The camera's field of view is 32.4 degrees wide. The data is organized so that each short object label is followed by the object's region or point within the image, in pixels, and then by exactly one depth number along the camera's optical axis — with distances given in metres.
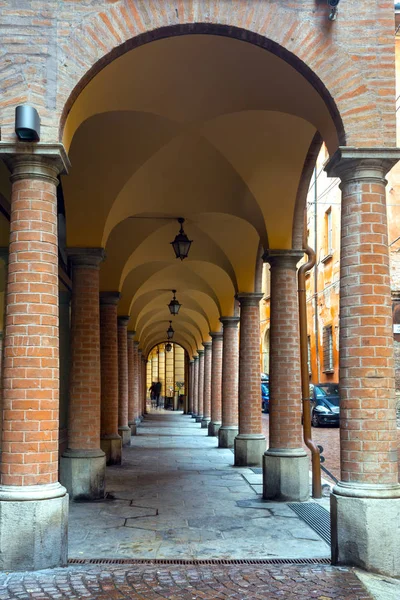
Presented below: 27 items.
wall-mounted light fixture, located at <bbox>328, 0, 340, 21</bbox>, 6.09
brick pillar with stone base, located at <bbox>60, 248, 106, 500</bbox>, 9.22
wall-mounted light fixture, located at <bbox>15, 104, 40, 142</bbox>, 5.64
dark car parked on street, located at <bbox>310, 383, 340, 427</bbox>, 22.97
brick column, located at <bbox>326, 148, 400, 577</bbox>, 5.67
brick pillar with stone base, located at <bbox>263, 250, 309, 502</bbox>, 9.18
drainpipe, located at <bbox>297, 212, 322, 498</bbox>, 9.18
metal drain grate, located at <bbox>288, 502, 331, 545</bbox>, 7.12
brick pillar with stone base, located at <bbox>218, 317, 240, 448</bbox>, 16.64
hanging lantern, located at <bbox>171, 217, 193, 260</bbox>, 11.33
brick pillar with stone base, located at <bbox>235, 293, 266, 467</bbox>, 12.77
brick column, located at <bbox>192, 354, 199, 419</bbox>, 31.45
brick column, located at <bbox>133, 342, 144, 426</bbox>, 22.38
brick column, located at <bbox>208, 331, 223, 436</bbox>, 20.47
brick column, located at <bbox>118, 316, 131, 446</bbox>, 16.66
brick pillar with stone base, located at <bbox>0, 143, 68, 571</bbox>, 5.47
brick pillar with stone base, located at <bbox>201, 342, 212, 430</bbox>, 24.67
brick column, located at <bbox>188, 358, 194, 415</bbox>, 35.09
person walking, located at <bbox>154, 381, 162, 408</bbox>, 49.37
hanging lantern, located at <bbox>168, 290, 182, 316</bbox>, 17.84
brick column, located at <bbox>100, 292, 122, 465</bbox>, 13.07
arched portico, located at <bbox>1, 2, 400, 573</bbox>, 5.94
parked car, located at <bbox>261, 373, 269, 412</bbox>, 32.16
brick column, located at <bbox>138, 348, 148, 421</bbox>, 30.02
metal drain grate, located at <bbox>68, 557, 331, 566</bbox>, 5.91
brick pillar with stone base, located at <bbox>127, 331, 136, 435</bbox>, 20.70
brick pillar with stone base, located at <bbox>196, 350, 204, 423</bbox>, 28.75
